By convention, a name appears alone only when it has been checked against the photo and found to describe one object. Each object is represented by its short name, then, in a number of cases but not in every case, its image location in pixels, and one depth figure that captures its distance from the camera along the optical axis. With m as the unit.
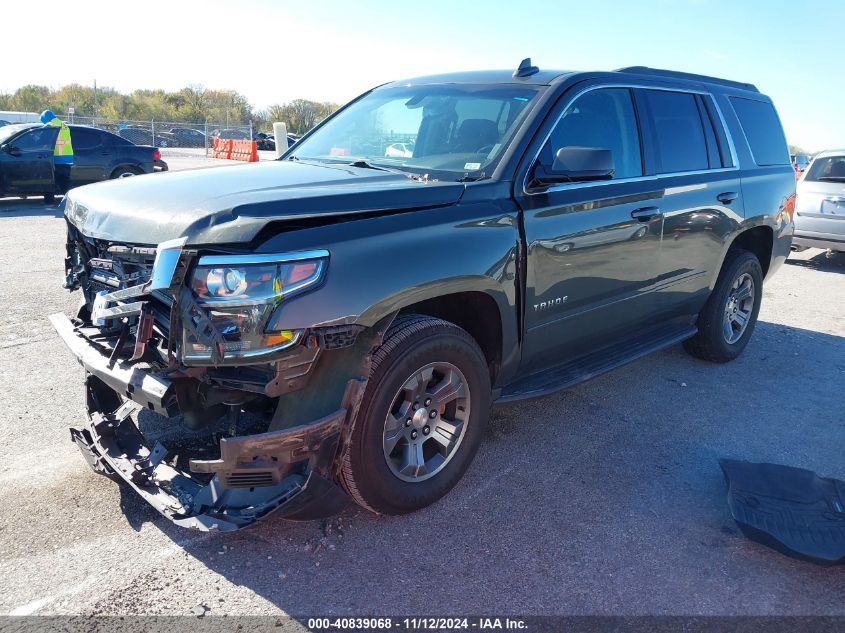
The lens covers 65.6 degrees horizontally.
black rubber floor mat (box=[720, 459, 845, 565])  2.89
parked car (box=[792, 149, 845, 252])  9.95
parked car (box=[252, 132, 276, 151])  38.10
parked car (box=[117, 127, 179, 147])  33.72
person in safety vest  12.95
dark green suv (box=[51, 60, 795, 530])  2.49
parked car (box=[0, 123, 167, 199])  12.49
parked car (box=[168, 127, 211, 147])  38.25
